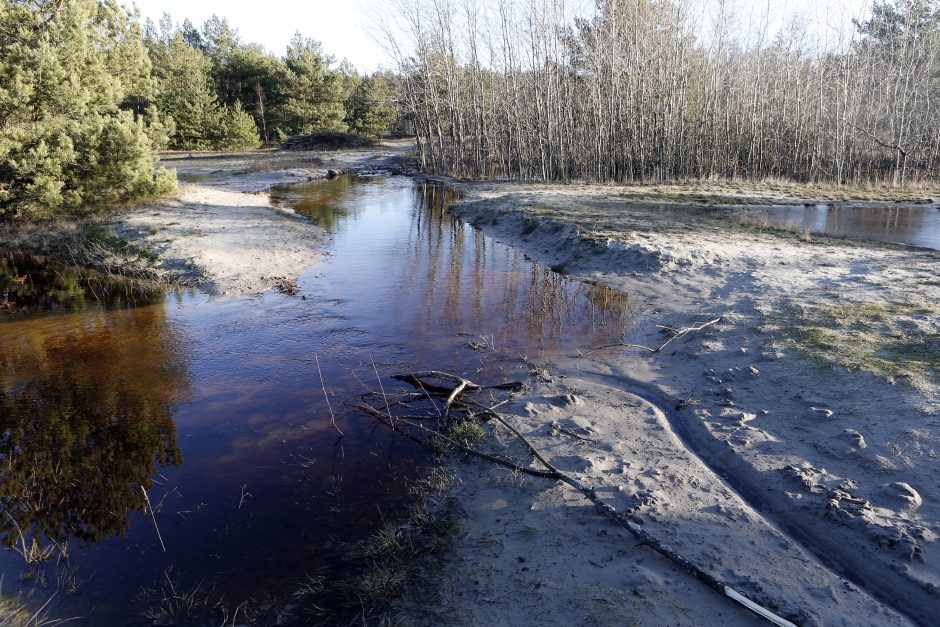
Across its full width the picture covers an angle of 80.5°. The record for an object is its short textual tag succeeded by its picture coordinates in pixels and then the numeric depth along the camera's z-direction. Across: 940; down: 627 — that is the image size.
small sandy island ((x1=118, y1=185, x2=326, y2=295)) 12.73
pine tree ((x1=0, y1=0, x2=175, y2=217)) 14.79
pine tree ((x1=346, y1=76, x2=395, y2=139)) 60.62
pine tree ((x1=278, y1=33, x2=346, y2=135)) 54.66
